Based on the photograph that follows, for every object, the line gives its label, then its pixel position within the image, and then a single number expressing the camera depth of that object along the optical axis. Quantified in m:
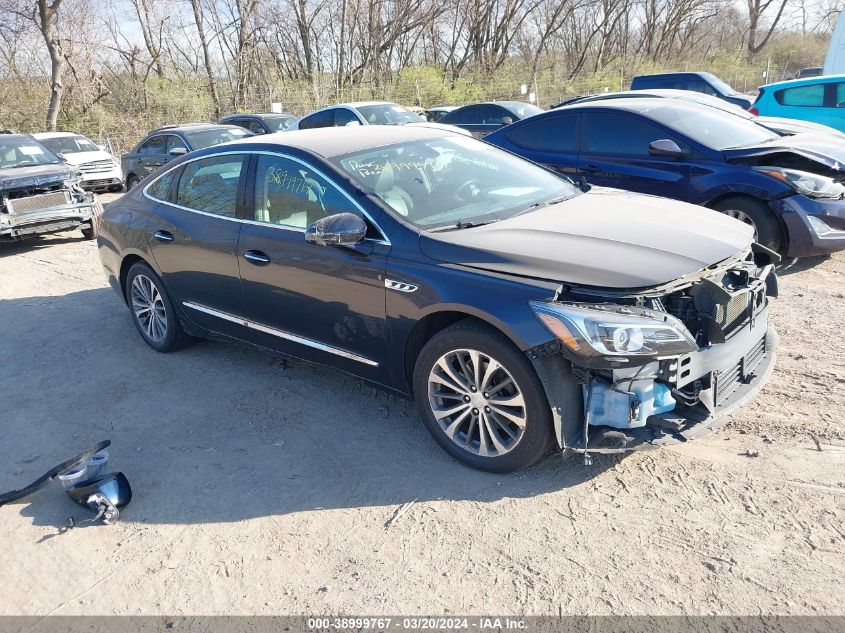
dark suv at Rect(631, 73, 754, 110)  16.73
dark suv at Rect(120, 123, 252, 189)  12.94
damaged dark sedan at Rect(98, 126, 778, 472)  3.15
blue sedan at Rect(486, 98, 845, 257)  6.18
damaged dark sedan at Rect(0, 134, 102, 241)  9.75
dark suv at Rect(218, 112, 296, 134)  15.97
